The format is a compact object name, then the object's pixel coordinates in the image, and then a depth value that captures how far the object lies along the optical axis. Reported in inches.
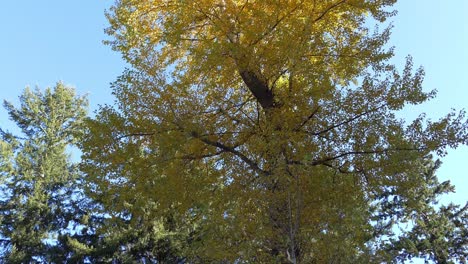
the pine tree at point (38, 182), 554.3
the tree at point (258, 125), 196.7
